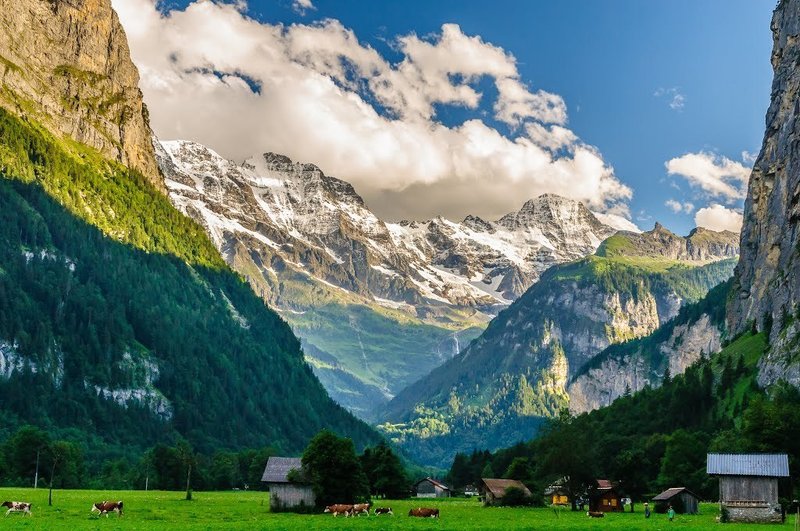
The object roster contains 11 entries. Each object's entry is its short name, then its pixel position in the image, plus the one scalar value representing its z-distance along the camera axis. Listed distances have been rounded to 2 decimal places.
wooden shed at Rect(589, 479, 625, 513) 145.25
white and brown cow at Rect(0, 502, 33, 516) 91.40
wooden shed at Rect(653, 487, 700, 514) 126.81
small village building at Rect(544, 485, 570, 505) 166.75
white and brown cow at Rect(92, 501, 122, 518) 94.81
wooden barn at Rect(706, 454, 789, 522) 98.19
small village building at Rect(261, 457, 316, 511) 116.25
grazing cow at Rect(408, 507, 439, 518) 104.81
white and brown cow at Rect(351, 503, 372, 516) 105.38
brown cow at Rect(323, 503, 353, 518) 104.62
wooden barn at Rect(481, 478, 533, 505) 151.88
